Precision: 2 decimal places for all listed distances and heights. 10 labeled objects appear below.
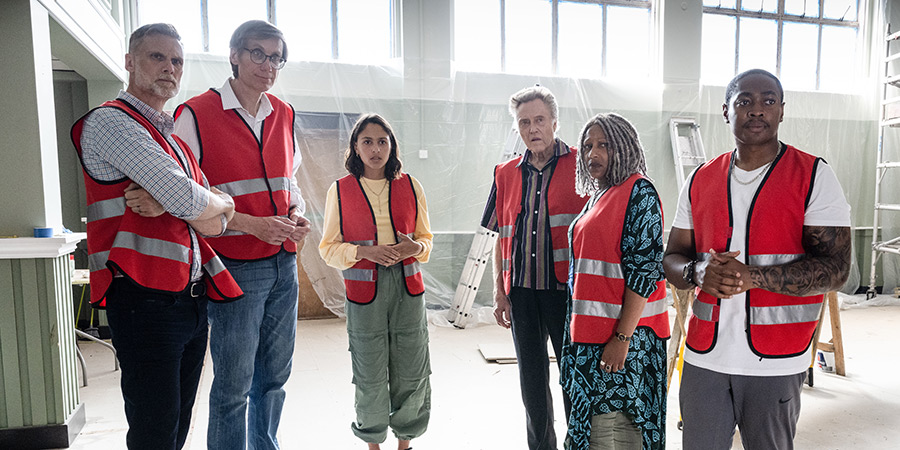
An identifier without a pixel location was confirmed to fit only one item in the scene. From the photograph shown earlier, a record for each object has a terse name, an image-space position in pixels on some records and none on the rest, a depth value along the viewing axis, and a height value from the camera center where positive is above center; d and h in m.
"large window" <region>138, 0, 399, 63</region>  4.99 +1.62
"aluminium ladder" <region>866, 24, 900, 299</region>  5.79 +0.36
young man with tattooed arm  1.27 -0.22
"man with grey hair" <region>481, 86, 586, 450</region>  1.92 -0.23
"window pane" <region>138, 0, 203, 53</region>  4.89 +1.60
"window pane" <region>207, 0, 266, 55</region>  5.05 +1.66
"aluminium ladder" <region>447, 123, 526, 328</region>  5.07 -0.84
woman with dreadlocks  1.48 -0.38
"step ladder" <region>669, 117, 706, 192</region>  5.75 +0.43
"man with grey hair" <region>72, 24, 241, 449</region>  1.24 -0.10
